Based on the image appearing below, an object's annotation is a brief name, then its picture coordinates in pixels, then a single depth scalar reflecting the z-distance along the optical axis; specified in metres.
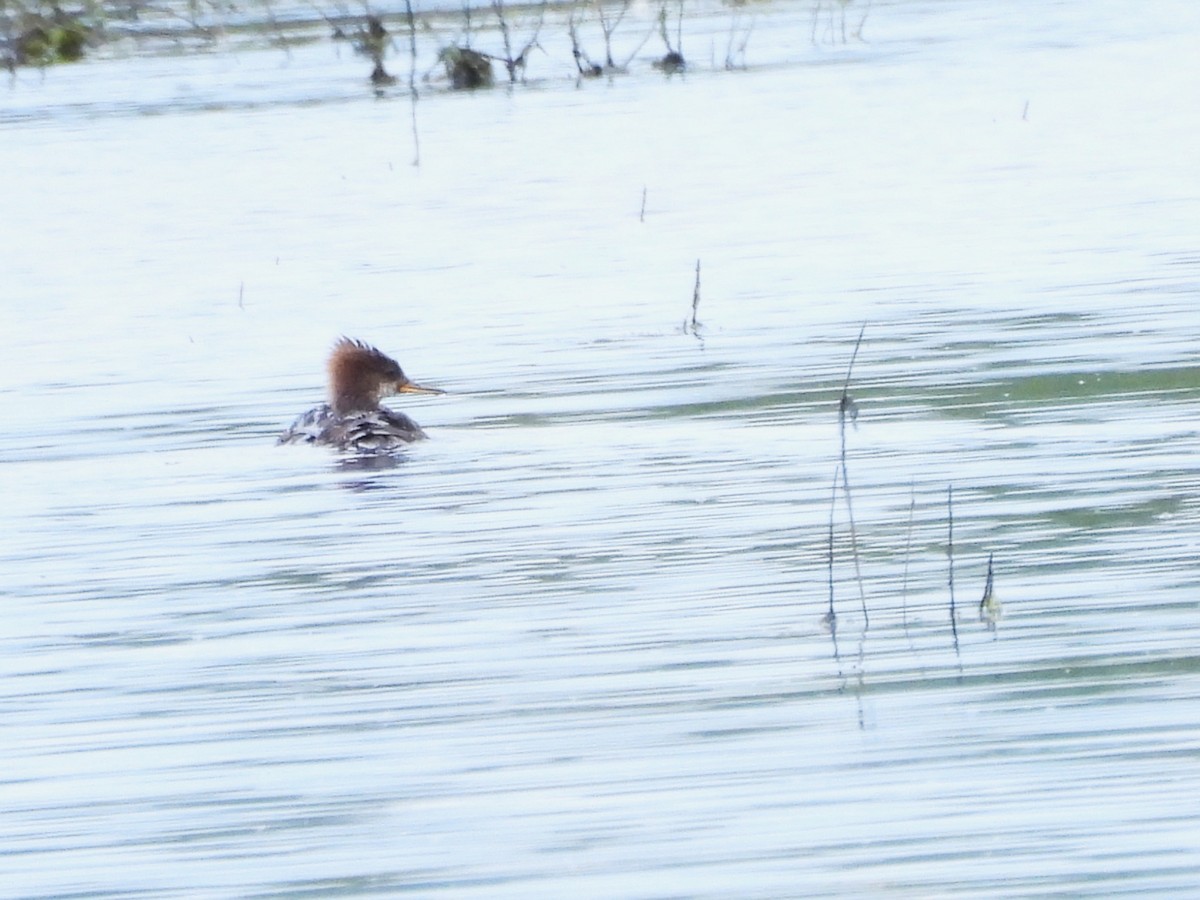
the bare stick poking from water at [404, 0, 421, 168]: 40.09
